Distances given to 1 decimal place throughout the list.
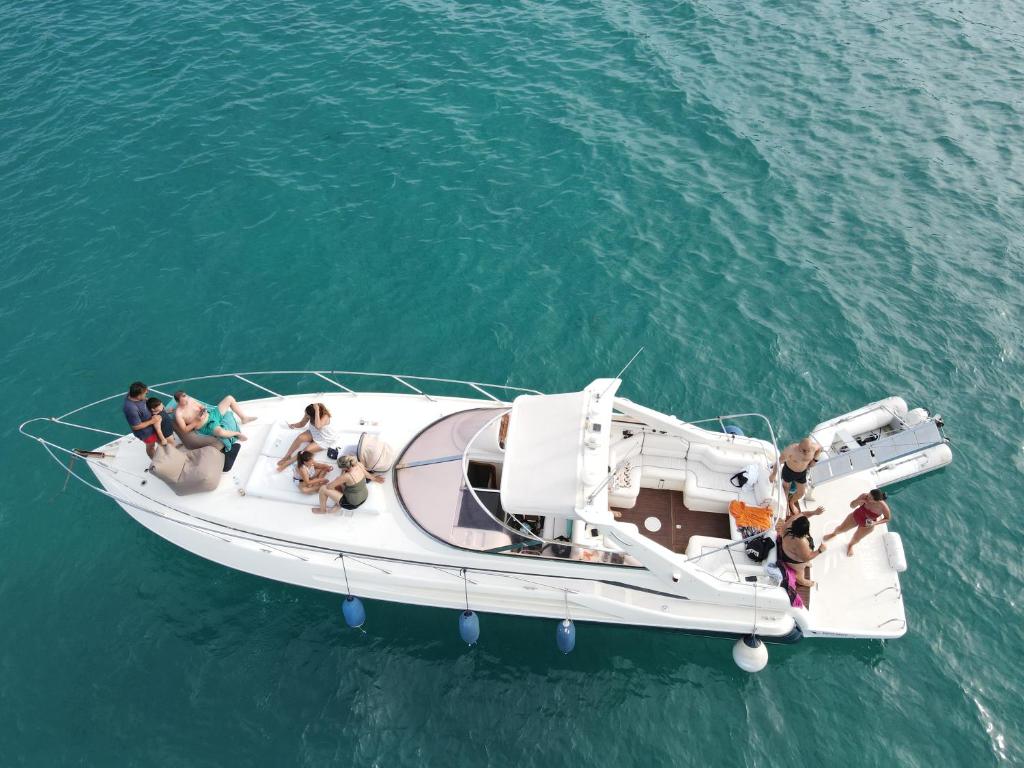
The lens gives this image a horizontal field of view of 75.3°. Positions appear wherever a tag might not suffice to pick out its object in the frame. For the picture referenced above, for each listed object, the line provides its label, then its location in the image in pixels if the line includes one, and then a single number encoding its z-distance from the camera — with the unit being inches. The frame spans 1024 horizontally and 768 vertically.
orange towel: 467.8
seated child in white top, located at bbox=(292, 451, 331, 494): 456.8
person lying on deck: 476.1
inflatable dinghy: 510.0
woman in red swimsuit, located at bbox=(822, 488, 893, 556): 462.0
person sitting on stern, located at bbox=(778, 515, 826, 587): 439.2
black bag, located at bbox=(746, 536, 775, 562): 451.8
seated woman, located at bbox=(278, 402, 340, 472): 471.8
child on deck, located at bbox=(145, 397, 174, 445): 467.2
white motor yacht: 437.7
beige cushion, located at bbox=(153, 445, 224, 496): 465.7
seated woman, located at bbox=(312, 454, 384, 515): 444.1
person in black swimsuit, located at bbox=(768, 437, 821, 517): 467.2
